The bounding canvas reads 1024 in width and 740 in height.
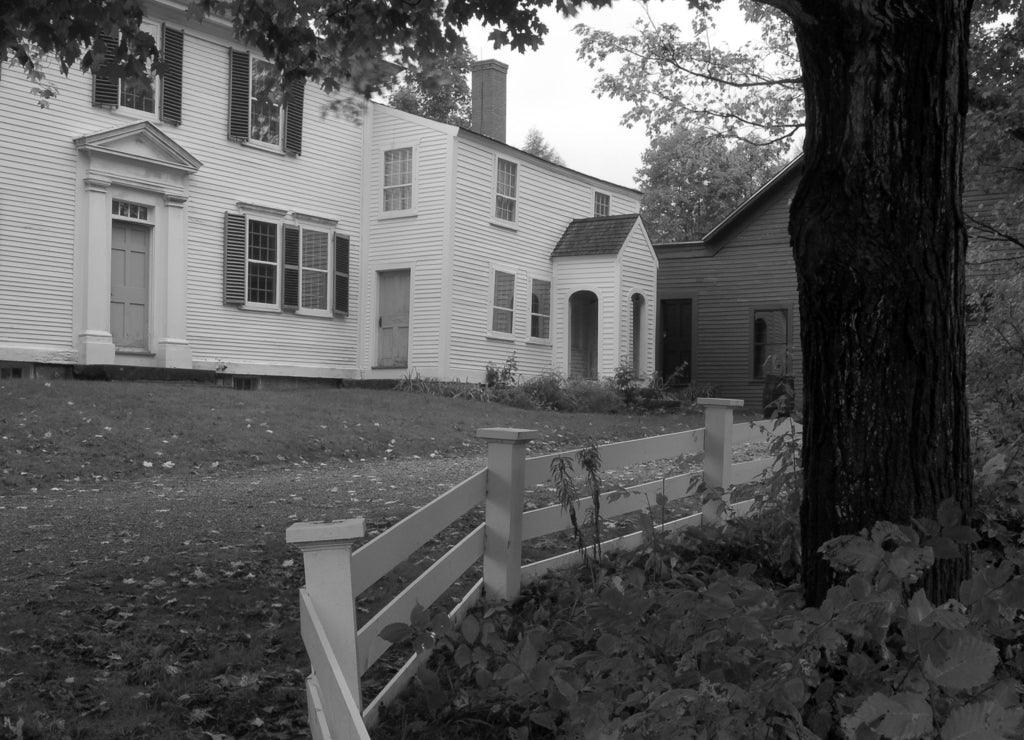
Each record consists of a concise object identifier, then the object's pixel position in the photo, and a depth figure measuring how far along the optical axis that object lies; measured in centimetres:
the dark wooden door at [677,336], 3056
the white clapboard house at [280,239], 1880
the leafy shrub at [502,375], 2448
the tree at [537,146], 6619
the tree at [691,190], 5412
